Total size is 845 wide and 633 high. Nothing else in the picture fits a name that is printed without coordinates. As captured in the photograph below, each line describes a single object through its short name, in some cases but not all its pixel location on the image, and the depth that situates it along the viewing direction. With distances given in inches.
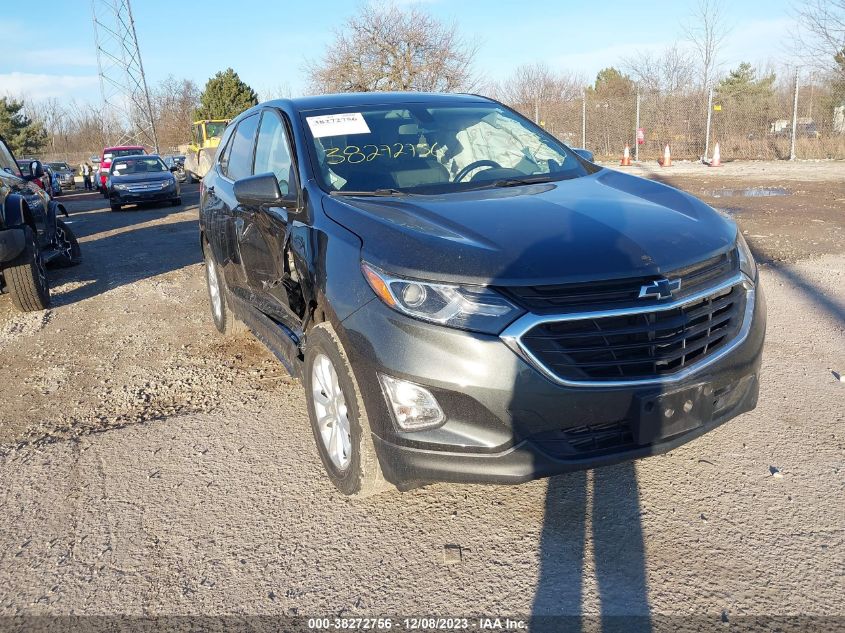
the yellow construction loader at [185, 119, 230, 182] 1137.2
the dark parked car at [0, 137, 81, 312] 252.7
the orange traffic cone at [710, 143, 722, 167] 831.1
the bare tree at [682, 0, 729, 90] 1052.3
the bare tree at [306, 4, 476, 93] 1136.8
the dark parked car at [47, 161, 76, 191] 1401.3
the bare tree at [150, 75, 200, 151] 2282.2
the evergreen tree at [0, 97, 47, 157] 2005.4
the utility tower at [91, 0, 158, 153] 1589.6
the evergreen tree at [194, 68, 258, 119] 1937.7
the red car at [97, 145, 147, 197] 922.7
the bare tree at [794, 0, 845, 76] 823.1
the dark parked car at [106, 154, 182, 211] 701.3
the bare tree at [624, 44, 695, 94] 1074.1
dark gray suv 93.8
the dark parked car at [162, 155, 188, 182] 983.6
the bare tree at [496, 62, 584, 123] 1180.5
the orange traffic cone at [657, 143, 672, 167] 877.8
